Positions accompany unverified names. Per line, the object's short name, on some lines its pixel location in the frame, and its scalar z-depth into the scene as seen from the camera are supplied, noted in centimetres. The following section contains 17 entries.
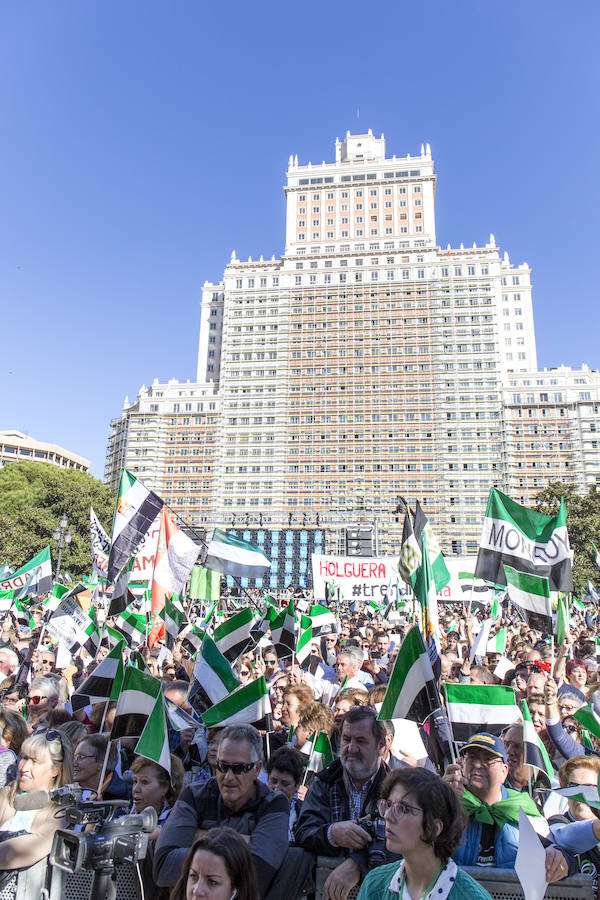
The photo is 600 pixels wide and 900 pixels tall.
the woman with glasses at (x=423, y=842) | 258
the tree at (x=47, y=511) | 4588
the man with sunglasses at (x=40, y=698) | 660
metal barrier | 284
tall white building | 6969
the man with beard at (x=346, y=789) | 330
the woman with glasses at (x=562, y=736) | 552
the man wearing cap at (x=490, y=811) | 310
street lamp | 2339
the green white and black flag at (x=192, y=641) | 1030
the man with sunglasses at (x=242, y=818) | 312
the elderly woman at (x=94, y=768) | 468
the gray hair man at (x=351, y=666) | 823
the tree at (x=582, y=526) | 3981
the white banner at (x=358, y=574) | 1900
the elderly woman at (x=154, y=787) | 407
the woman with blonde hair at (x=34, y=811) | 330
